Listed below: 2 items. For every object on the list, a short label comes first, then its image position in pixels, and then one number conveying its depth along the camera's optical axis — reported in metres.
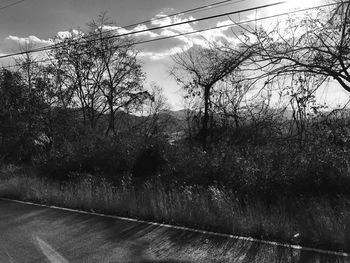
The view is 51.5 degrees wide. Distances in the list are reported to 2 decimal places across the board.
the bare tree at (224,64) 9.75
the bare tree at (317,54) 9.32
